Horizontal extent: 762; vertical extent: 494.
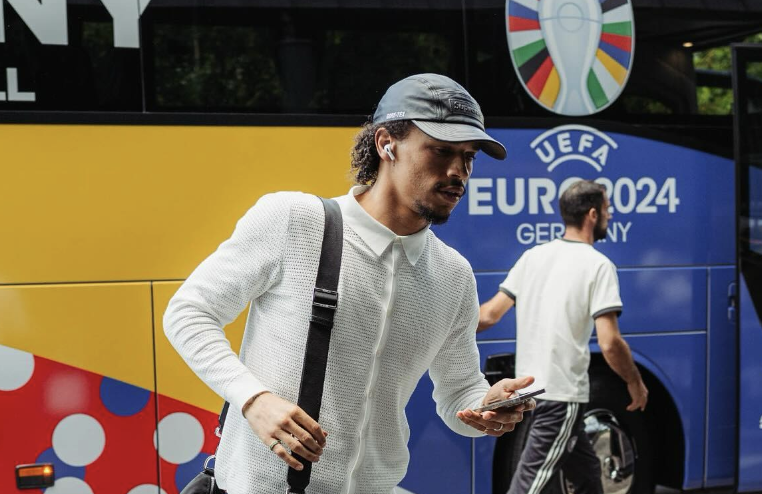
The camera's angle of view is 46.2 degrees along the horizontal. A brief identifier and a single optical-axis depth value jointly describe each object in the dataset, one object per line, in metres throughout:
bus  4.19
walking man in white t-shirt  4.47
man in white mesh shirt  2.23
